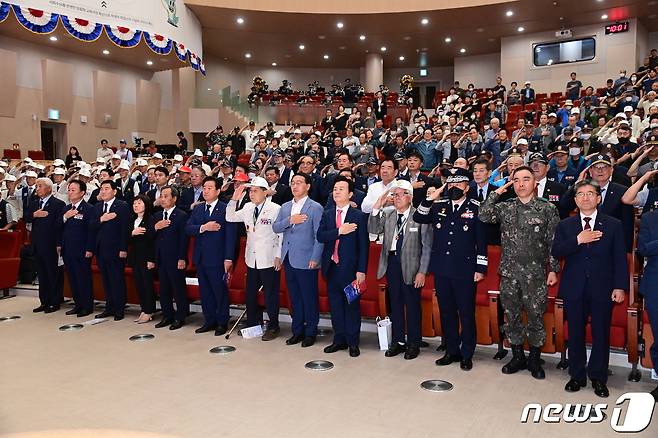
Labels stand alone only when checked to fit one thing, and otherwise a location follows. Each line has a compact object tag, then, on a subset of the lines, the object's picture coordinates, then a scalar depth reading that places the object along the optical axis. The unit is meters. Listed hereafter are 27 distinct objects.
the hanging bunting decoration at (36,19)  13.40
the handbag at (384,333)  4.95
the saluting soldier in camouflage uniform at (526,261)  4.12
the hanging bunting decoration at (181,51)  16.97
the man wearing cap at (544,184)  5.46
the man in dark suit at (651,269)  3.64
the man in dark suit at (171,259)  5.91
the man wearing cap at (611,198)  4.74
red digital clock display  19.17
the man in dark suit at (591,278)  3.83
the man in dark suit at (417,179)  5.87
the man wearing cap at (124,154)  15.08
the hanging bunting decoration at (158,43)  15.75
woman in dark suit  6.14
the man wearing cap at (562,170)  6.28
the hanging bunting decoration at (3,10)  13.13
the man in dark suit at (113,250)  6.32
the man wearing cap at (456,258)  4.45
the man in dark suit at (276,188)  7.25
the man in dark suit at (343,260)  4.94
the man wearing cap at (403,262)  4.70
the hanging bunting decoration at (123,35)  14.96
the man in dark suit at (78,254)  6.62
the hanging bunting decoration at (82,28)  14.25
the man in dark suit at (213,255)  5.68
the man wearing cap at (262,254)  5.39
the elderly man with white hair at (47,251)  6.81
